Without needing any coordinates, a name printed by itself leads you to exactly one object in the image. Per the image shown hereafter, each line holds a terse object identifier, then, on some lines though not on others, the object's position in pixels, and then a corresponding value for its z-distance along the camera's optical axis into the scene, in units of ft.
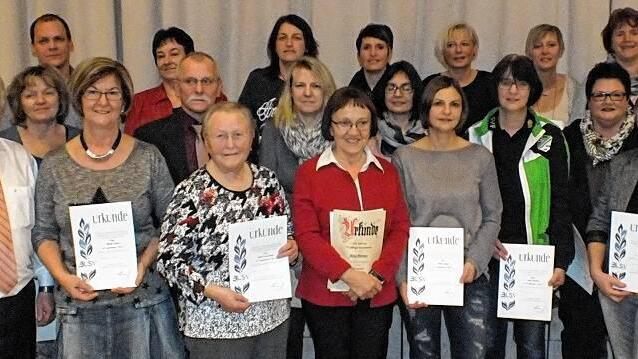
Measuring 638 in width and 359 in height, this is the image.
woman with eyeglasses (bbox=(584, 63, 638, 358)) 11.26
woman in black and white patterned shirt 9.57
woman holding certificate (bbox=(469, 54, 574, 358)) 11.66
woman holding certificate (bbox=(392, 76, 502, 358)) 11.18
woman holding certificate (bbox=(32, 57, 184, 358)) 9.79
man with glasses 11.38
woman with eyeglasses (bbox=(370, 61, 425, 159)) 12.68
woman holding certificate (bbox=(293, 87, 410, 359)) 10.41
